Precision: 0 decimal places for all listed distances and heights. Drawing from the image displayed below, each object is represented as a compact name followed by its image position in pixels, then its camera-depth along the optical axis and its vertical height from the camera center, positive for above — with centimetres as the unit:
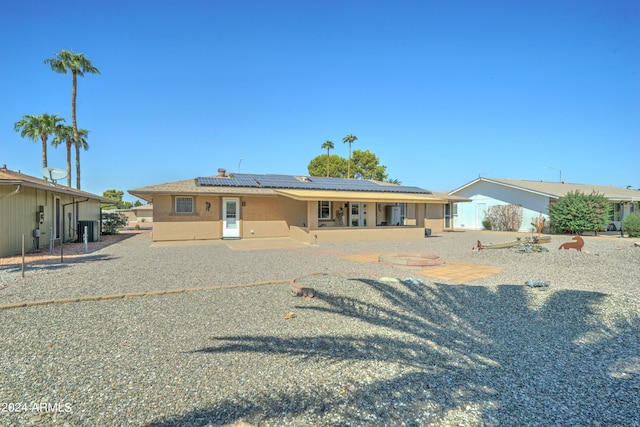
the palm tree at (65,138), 3600 +863
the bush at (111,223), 2636 -51
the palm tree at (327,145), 6294 +1304
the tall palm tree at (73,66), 2838 +1299
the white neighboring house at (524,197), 2797 +137
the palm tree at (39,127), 3500 +946
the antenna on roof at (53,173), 1593 +210
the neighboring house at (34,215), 1243 +10
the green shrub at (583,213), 2356 -3
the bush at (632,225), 2086 -81
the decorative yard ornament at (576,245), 1307 -126
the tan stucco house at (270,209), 1864 +38
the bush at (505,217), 2897 -34
